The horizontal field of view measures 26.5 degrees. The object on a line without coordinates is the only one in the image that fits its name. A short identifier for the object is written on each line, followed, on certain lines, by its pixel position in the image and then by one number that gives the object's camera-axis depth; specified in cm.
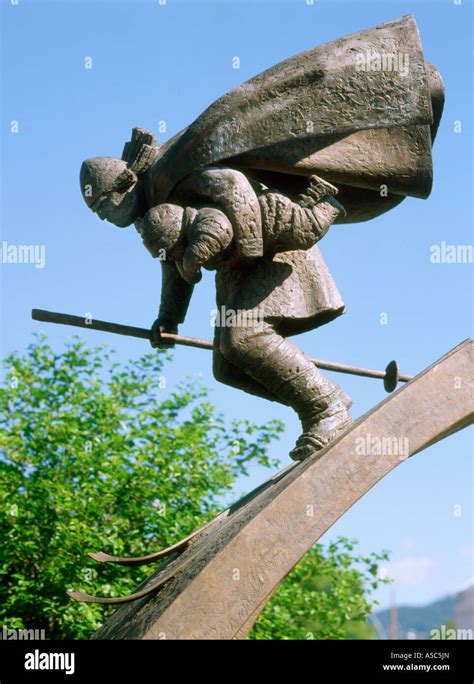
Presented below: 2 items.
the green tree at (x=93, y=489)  1073
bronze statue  484
